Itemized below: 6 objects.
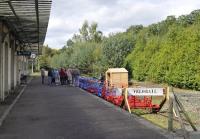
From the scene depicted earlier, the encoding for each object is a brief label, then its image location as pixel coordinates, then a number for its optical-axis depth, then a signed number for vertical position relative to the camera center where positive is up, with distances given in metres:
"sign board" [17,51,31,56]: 21.66 +0.95
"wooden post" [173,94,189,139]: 6.57 -1.46
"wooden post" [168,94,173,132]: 7.23 -1.42
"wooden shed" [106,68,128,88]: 20.09 -0.85
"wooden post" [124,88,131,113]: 10.73 -1.38
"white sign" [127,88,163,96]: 9.87 -0.99
